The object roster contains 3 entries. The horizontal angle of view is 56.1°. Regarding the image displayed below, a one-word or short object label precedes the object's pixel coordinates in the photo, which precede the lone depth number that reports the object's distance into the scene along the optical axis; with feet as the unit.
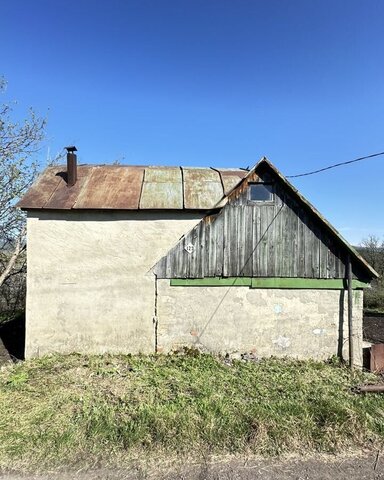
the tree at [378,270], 63.82
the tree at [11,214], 47.52
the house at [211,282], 31.60
